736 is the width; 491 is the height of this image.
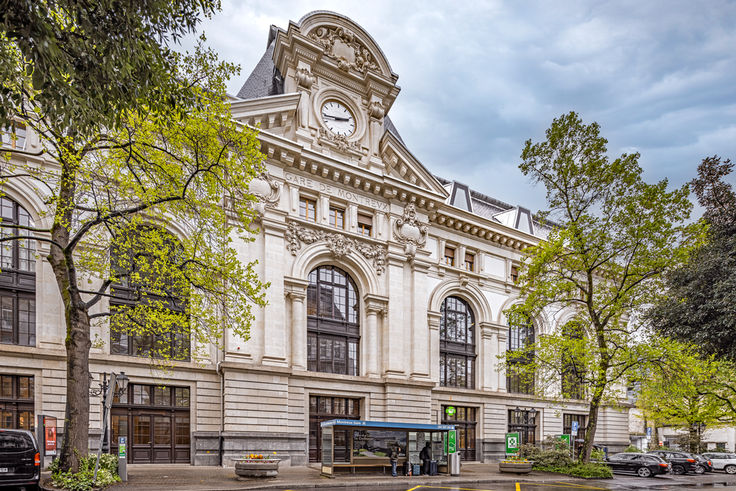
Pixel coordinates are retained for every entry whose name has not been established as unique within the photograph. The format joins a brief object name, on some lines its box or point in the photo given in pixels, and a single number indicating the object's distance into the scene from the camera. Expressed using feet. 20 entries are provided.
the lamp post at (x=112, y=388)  49.63
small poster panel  58.08
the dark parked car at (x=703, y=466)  112.68
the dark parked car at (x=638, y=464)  96.27
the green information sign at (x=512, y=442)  97.19
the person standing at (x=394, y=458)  73.63
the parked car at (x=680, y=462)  107.34
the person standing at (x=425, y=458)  76.64
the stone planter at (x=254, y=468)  63.31
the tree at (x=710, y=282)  61.57
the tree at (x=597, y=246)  79.46
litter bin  78.74
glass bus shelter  70.64
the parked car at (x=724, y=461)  117.80
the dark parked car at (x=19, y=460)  45.80
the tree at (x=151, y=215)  49.60
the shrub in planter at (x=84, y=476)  47.24
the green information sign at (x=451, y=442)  79.56
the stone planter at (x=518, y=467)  83.87
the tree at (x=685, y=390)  75.66
